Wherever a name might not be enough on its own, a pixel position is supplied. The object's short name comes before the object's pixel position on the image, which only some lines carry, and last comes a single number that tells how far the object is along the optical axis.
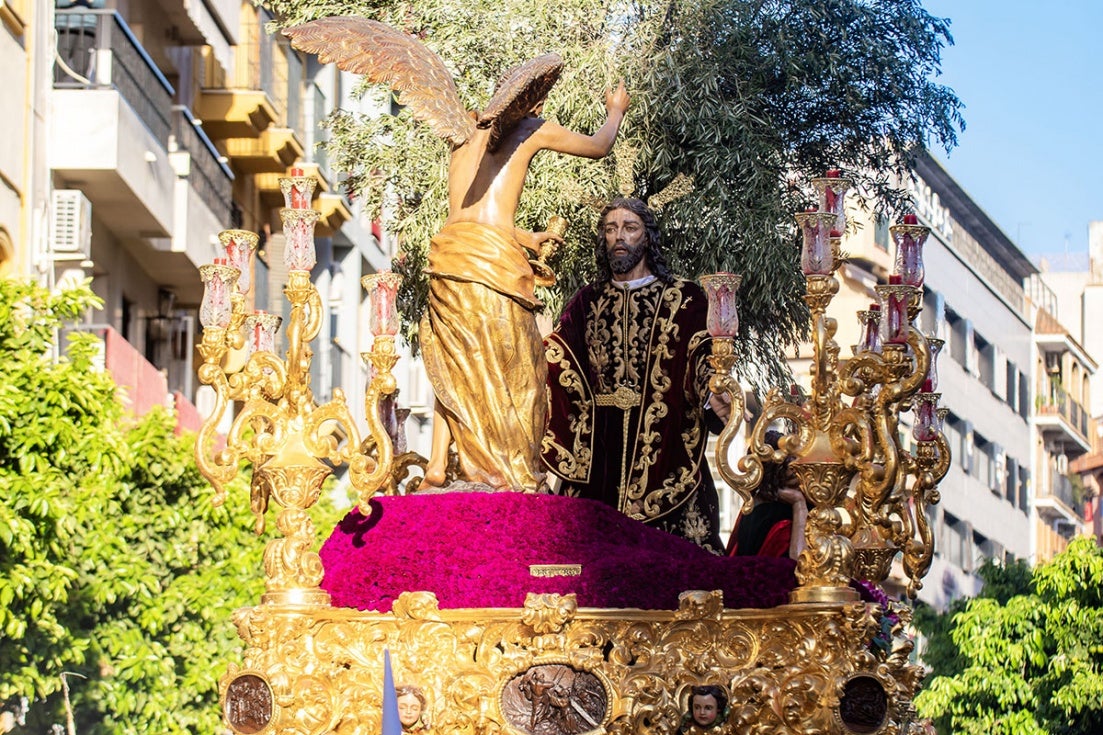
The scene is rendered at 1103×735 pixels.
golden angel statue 11.41
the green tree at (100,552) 17.09
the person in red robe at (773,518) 12.59
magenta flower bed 10.58
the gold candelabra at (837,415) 10.74
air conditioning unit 23.28
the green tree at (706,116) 19.98
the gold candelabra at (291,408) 10.75
